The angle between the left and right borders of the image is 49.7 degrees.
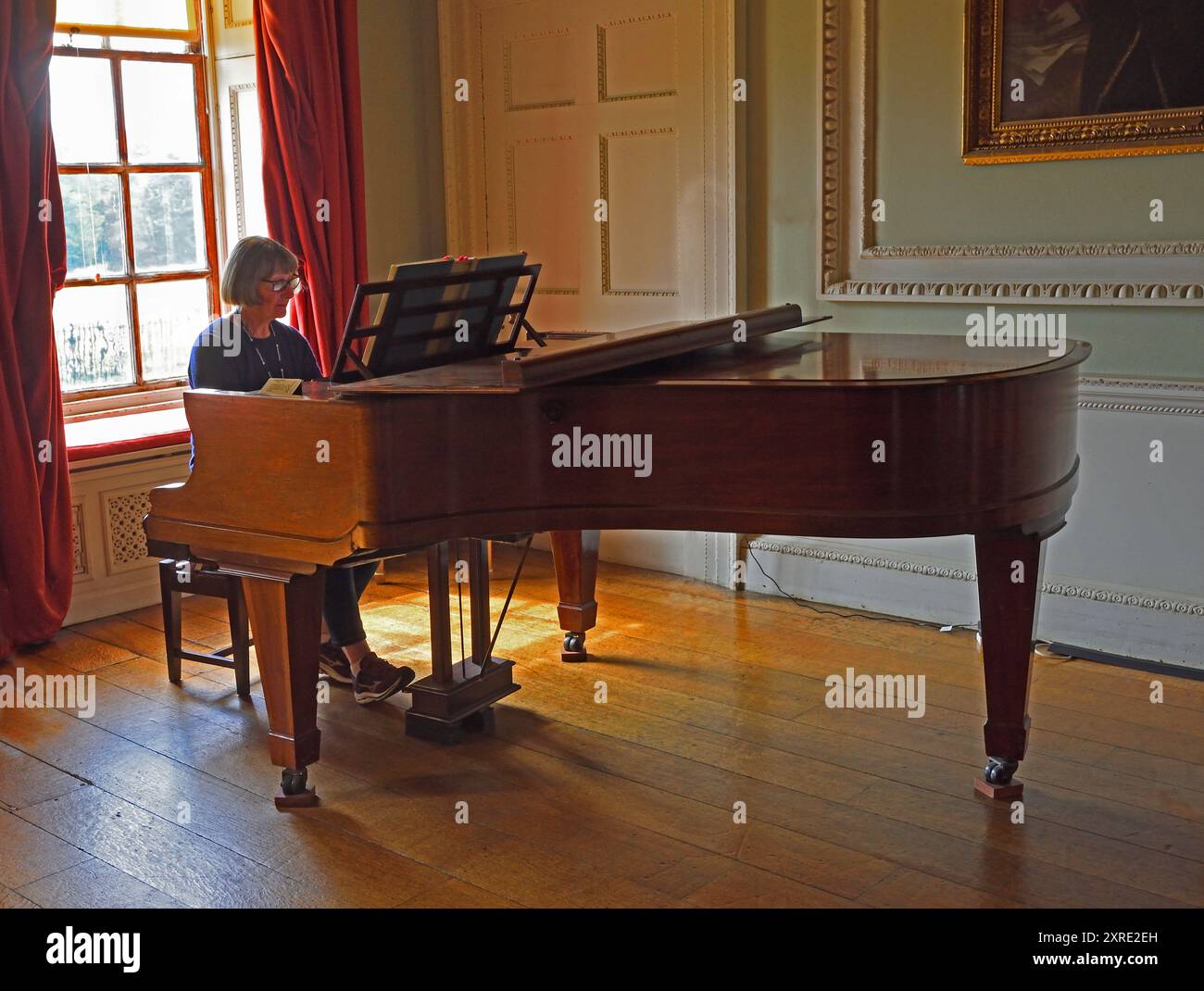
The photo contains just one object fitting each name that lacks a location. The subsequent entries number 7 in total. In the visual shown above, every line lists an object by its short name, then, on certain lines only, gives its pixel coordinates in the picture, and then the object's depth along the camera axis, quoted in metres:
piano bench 3.43
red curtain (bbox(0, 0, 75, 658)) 3.65
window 4.27
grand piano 2.34
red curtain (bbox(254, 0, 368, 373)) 4.36
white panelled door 4.36
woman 3.26
